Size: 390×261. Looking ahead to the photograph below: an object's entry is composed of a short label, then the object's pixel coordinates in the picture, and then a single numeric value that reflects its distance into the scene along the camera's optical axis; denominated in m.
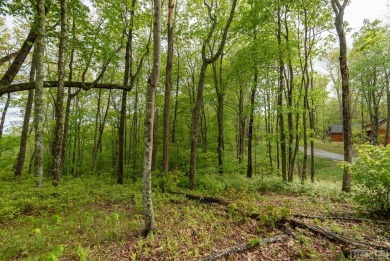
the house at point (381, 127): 30.50
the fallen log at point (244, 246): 3.70
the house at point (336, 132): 36.27
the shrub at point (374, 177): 5.10
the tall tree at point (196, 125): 8.97
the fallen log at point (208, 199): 6.92
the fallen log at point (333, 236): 3.81
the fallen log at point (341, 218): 5.20
